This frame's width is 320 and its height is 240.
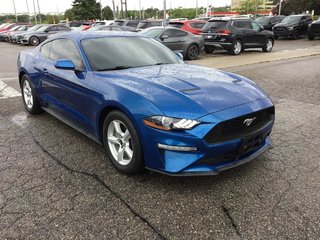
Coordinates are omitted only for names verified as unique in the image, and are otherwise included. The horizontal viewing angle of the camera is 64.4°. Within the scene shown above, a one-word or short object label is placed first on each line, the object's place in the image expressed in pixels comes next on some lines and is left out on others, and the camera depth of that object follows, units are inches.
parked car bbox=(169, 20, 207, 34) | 541.7
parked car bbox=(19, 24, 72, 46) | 703.6
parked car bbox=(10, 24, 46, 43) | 733.5
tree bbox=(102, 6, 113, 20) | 2481.7
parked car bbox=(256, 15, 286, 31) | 839.7
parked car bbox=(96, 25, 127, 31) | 538.5
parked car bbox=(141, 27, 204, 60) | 416.5
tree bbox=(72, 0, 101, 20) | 1992.2
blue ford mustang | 92.3
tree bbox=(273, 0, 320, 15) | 1824.8
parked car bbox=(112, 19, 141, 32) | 713.5
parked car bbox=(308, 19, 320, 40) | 707.4
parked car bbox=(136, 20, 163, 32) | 629.7
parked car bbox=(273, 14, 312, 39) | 735.7
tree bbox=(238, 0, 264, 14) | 2107.1
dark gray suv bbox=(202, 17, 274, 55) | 466.6
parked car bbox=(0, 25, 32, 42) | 819.1
